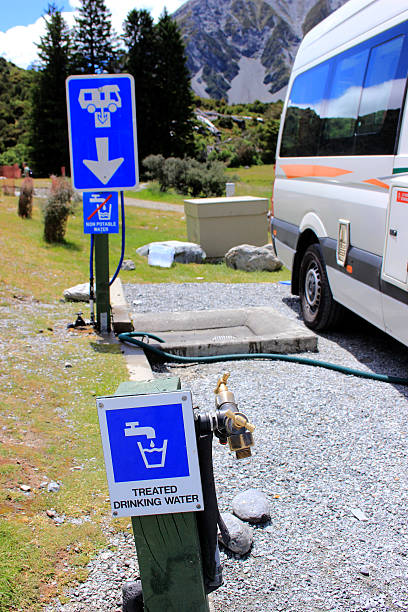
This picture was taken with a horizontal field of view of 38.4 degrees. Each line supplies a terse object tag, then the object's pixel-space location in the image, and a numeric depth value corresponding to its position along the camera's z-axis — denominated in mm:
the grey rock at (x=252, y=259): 10711
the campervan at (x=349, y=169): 4555
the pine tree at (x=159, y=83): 41250
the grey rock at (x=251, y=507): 2961
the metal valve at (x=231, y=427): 1975
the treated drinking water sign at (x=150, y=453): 1873
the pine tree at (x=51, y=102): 40375
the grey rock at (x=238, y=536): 2725
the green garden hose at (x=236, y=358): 4975
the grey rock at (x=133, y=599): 2238
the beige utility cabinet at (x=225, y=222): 12102
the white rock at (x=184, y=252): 11211
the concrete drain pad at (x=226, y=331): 5527
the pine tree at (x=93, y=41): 42219
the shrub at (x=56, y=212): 10773
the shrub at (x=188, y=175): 22984
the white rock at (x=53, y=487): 2985
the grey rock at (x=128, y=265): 10297
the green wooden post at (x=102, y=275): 5727
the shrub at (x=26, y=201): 12906
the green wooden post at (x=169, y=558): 2018
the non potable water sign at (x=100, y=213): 5703
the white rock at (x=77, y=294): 7379
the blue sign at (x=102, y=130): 5254
